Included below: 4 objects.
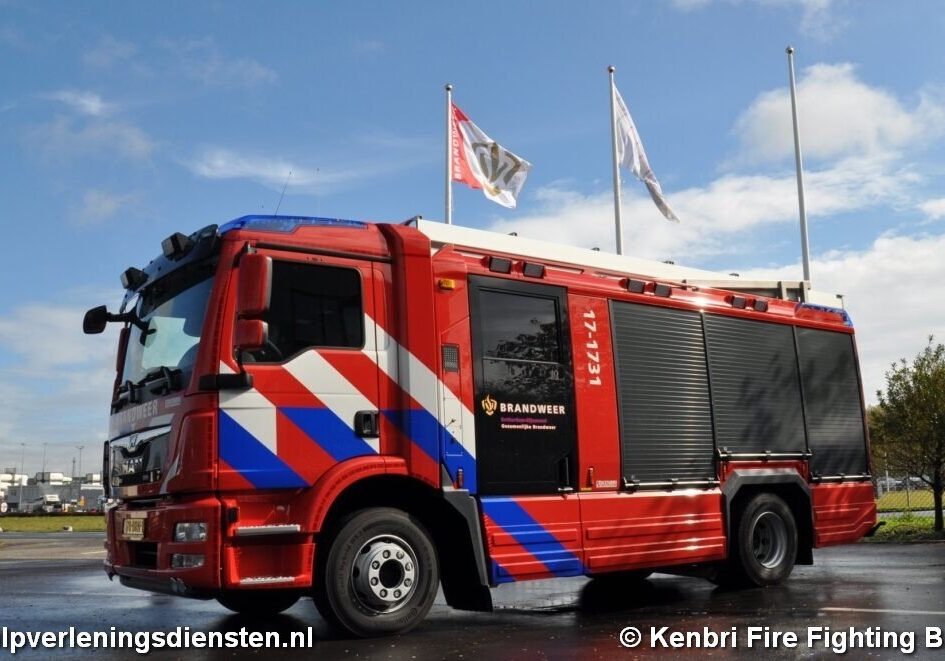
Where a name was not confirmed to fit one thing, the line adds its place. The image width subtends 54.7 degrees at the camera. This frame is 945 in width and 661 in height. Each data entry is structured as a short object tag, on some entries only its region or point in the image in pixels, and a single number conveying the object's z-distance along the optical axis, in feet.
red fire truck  20.68
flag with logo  65.00
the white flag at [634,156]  71.82
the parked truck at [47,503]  316.81
